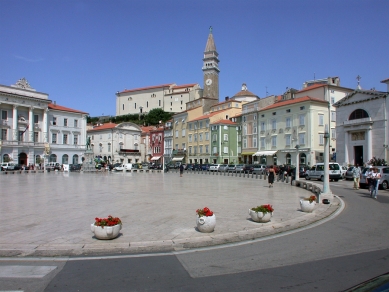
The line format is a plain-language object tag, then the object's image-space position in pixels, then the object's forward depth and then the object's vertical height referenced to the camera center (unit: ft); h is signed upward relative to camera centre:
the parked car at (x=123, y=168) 188.81 -7.33
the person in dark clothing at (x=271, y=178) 79.41 -5.42
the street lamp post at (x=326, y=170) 54.80 -2.49
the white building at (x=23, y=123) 205.87 +21.10
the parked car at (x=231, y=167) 176.65 -6.34
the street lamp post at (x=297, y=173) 94.66 -5.10
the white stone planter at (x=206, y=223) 29.07 -6.01
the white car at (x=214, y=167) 189.16 -6.77
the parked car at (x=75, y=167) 194.53 -7.03
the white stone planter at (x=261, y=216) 33.12 -6.18
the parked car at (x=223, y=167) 181.53 -6.59
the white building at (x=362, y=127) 135.44 +12.62
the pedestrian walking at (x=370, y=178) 58.49 -4.05
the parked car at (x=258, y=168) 158.85 -6.20
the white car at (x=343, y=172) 118.14 -6.14
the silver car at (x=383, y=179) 75.10 -5.33
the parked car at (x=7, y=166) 178.81 -6.00
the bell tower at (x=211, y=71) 339.16 +87.99
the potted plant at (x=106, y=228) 26.45 -5.89
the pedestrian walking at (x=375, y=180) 56.34 -4.20
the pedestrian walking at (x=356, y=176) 76.64 -4.77
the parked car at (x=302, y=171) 132.65 -6.48
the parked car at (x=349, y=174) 112.45 -6.39
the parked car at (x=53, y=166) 194.08 -6.60
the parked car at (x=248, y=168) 164.76 -6.38
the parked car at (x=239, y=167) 171.42 -6.33
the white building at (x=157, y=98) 408.67 +74.81
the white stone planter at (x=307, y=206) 39.81 -6.12
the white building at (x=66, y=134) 234.38 +15.63
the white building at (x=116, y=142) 287.83 +11.94
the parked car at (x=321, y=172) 109.50 -5.58
